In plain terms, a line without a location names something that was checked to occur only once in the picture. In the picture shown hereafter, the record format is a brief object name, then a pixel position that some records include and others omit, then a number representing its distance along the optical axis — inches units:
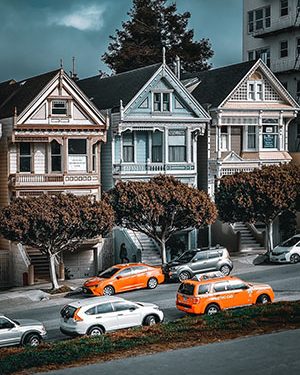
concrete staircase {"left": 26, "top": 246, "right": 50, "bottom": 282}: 1987.0
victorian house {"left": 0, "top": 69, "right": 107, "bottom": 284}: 1969.7
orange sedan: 1640.0
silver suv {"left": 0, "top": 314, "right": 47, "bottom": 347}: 1226.0
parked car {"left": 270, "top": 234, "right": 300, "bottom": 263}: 1887.4
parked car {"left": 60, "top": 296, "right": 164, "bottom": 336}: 1266.0
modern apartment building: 2502.5
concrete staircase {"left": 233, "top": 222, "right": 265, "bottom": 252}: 2177.9
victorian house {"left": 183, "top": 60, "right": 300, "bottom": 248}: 2217.0
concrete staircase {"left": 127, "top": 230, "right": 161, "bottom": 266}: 2005.4
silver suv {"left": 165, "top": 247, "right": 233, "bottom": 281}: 1753.2
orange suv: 1359.5
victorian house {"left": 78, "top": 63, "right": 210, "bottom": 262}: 2096.5
